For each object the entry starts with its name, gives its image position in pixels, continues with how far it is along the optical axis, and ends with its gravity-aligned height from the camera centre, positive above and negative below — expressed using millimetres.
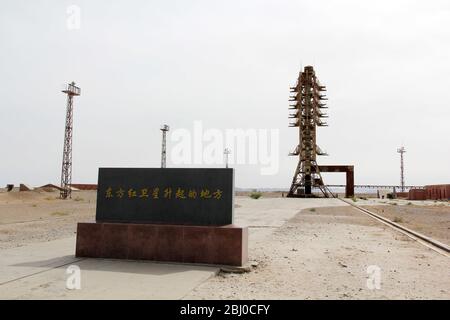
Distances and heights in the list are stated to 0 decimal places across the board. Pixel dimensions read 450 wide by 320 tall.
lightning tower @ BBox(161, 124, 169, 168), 77938 +8271
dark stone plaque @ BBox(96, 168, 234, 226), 8805 -214
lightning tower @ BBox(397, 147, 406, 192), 104162 +6903
